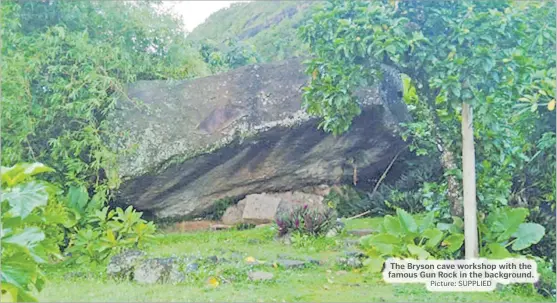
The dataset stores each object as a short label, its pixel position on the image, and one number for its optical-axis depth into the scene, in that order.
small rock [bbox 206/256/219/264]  5.65
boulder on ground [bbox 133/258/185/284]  5.24
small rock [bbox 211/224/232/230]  8.80
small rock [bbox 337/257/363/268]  5.70
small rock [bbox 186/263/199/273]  5.30
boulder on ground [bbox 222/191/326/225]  8.73
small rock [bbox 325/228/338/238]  7.26
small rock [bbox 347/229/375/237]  7.41
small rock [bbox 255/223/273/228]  8.49
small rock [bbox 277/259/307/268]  5.71
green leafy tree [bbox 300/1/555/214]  4.77
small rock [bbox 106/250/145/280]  5.56
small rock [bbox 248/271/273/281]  5.16
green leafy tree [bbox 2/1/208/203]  7.52
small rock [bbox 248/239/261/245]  7.27
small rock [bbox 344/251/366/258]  5.86
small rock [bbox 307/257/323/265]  5.89
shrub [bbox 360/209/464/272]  5.29
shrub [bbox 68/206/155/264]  6.41
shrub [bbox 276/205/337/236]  7.11
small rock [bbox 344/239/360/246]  6.78
